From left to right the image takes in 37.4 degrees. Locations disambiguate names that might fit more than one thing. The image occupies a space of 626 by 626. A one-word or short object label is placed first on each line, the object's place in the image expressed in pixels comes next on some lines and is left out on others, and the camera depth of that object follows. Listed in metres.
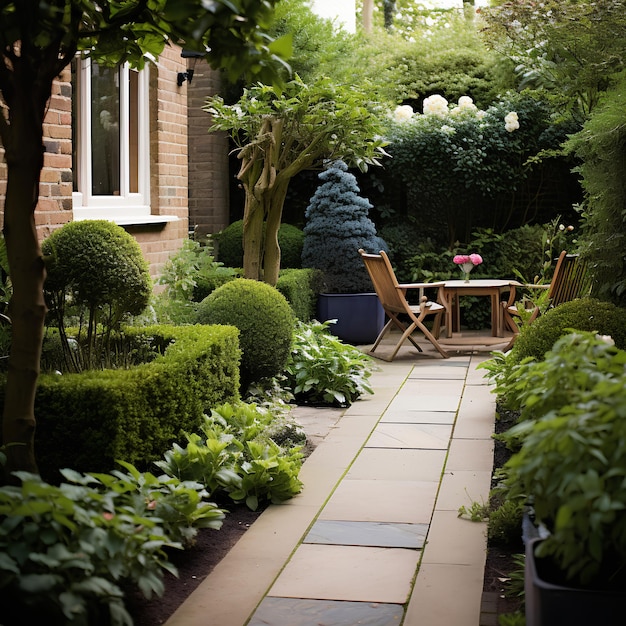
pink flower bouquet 9.12
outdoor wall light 8.59
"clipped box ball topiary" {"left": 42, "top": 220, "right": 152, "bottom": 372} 4.58
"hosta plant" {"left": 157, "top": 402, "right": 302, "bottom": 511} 4.32
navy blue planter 9.72
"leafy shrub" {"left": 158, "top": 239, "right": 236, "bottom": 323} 7.09
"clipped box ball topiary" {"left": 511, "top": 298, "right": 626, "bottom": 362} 5.12
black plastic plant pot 2.23
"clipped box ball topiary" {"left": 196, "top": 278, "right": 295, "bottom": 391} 6.34
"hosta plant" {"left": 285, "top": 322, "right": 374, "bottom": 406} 6.91
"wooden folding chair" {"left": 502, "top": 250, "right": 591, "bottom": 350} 6.58
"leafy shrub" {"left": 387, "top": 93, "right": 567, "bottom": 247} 11.05
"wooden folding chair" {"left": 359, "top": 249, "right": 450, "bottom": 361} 8.55
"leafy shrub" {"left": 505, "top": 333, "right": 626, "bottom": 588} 2.13
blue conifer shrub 9.94
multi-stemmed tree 7.10
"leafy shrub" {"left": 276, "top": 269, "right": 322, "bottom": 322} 8.50
